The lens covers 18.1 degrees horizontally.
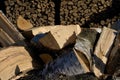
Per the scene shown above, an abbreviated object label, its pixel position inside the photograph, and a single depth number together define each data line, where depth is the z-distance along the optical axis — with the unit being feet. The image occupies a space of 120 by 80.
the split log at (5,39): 15.60
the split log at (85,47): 13.37
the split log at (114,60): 13.84
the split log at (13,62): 13.66
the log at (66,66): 13.12
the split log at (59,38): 13.88
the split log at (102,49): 13.70
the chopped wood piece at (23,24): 17.69
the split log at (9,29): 15.46
